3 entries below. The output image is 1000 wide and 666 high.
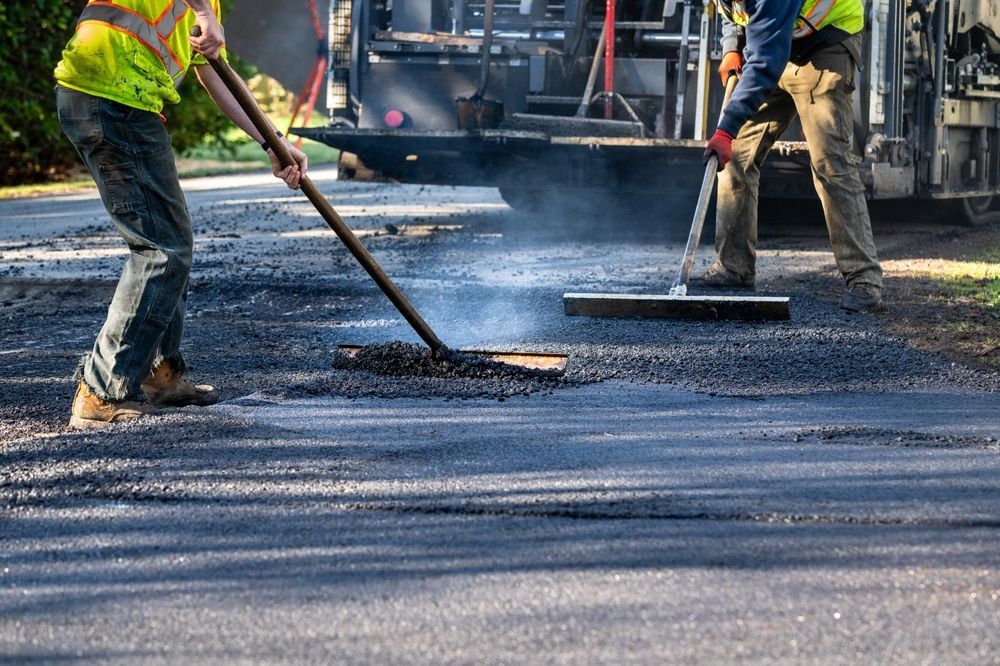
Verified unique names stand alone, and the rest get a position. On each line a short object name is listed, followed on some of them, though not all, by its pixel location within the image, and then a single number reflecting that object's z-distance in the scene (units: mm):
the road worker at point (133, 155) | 8258
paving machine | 16828
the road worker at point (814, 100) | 12320
